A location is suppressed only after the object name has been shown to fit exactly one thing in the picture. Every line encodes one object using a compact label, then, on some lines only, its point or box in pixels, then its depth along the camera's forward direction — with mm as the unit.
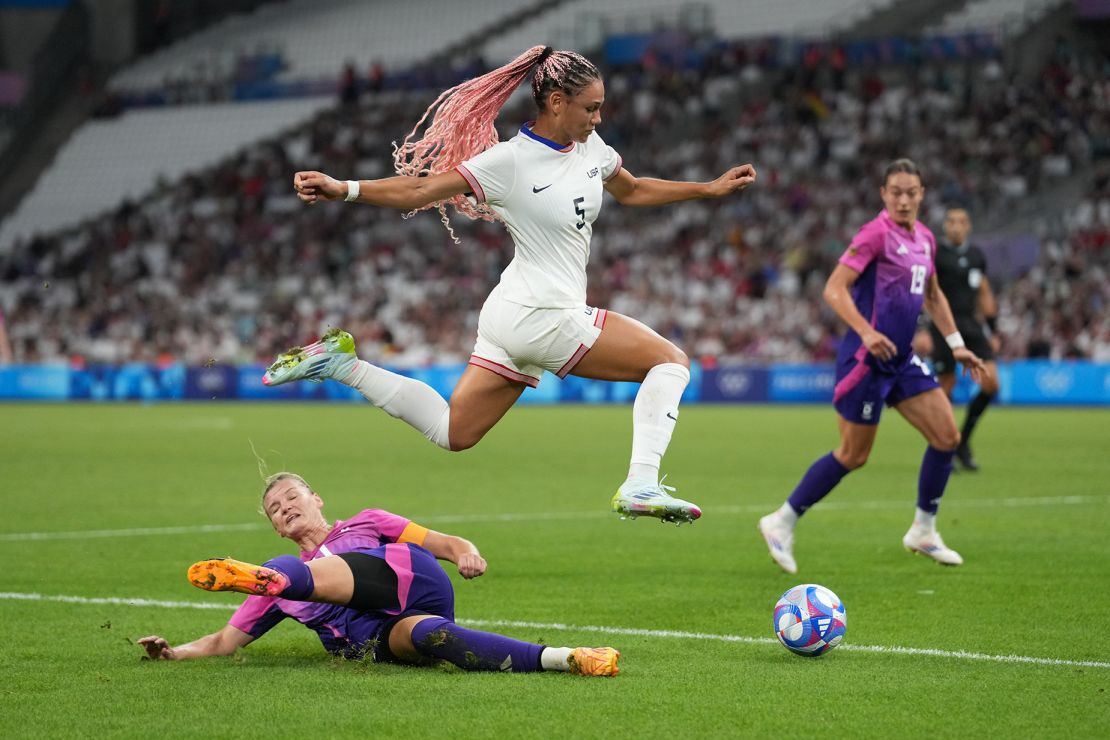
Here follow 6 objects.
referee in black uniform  29219
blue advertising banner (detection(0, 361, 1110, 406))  58125
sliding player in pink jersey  11844
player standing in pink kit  18625
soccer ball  12758
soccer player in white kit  13969
